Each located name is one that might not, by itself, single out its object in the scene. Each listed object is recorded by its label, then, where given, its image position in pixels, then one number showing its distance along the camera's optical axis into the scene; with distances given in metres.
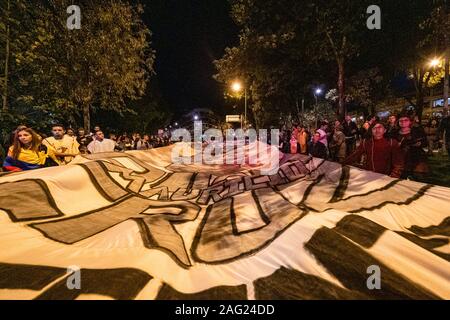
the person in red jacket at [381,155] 6.29
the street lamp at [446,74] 14.24
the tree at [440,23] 12.18
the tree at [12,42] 10.05
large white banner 2.56
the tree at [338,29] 12.34
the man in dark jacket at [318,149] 11.02
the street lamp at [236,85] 16.89
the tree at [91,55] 13.47
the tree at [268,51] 12.67
